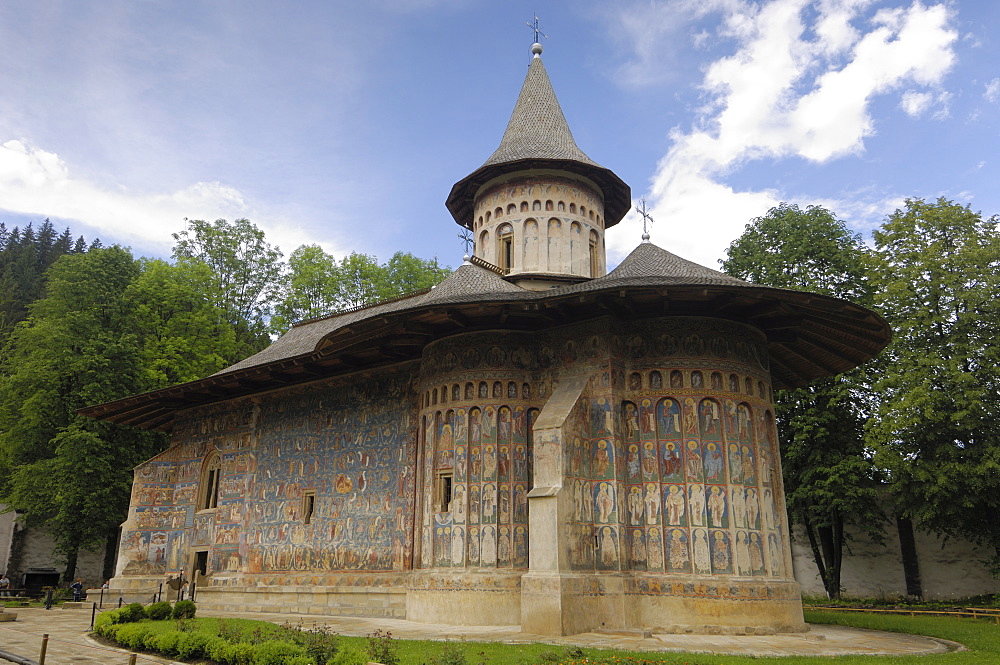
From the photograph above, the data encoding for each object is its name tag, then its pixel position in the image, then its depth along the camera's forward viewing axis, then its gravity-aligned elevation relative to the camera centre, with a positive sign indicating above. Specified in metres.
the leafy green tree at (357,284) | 34.56 +11.60
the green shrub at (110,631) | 11.67 -1.40
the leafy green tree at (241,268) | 33.22 +11.98
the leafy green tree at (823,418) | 21.58 +3.75
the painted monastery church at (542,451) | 12.46 +1.73
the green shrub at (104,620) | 12.38 -1.31
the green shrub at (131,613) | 12.70 -1.23
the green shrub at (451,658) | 7.36 -1.13
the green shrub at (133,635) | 10.86 -1.37
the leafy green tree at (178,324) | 27.61 +8.20
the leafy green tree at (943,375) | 18.97 +4.39
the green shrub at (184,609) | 13.82 -1.25
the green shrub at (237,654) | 8.91 -1.34
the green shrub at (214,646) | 9.41 -1.31
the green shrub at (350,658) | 7.71 -1.19
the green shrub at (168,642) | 10.04 -1.35
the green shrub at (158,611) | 13.43 -1.25
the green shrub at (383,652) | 8.18 -1.21
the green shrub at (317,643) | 8.50 -1.18
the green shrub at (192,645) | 9.73 -1.33
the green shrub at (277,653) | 8.41 -1.24
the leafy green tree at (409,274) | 34.72 +12.29
